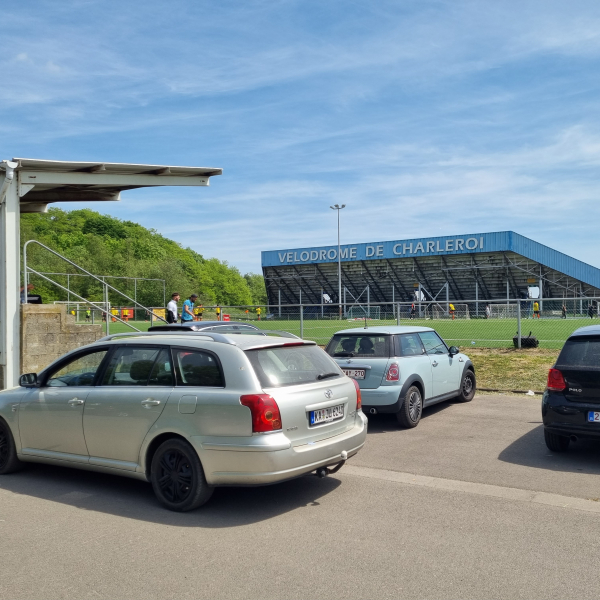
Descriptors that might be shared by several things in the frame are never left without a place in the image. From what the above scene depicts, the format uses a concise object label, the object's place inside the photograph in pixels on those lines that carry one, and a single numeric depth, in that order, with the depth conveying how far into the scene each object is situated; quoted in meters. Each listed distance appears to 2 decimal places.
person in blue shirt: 18.55
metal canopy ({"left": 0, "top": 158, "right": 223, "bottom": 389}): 11.99
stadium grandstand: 57.94
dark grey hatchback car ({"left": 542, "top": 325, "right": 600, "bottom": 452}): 7.25
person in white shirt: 18.95
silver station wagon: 5.49
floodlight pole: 64.31
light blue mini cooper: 9.50
